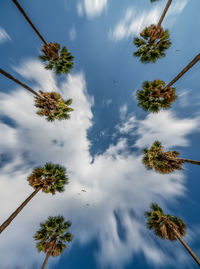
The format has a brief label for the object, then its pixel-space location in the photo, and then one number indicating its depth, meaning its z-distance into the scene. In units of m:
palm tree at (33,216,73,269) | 9.40
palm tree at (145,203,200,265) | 8.48
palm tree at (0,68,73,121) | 9.04
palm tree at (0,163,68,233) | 8.72
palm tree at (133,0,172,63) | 8.29
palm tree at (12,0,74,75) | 9.60
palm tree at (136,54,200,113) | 7.75
